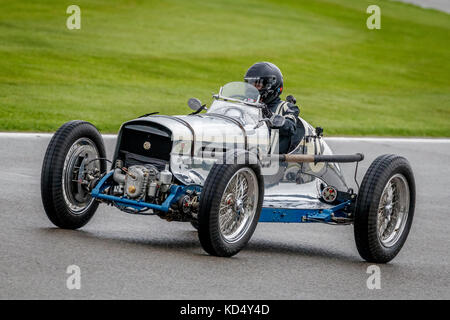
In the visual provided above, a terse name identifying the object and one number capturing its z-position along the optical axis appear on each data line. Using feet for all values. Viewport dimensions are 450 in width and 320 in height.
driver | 64.55
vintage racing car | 55.70
